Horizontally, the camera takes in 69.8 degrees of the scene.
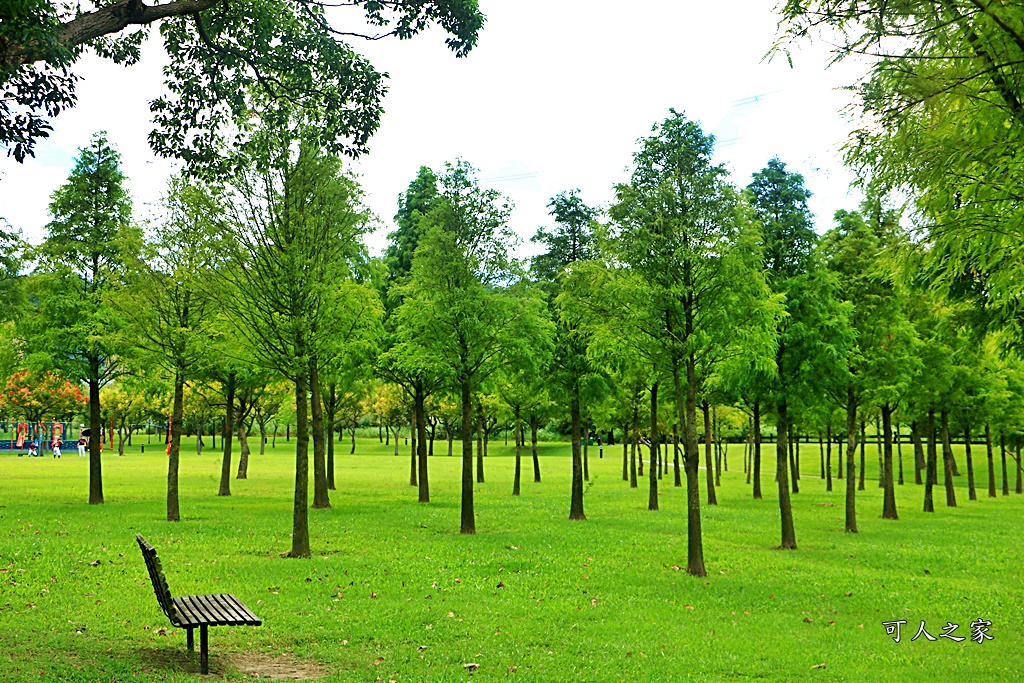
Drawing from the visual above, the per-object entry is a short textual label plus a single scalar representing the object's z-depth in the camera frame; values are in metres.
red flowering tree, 46.97
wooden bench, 7.26
